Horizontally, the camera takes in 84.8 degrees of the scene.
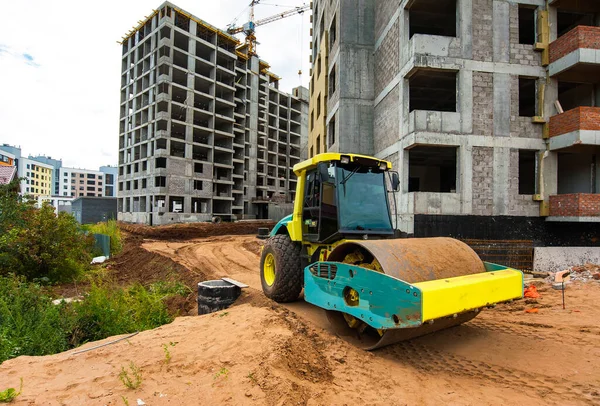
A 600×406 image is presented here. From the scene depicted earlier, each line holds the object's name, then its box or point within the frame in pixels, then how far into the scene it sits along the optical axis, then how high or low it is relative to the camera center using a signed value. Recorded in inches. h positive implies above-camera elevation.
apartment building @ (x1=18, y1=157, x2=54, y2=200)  3952.3 +389.9
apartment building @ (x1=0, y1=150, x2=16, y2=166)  2274.2 +352.3
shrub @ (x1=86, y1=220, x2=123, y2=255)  697.0 -61.1
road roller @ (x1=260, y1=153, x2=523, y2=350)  141.4 -30.7
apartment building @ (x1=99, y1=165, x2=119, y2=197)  4835.4 +334.9
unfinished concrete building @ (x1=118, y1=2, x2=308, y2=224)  1432.1 +400.3
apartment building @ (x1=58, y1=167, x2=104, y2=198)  4758.9 +351.5
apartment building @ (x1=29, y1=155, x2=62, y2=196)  4673.7 +563.7
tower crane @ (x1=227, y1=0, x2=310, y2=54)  2691.9 +1540.3
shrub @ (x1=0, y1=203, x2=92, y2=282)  409.1 -55.2
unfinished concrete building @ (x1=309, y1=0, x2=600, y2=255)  484.4 +133.5
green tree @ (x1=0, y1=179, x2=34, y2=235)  424.2 -6.3
